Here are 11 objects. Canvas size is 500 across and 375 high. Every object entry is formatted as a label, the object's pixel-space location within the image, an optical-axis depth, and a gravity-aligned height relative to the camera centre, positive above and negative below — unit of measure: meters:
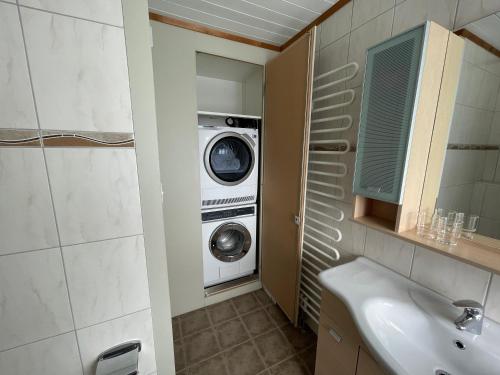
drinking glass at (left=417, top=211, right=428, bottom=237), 0.93 -0.32
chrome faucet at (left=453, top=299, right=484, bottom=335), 0.74 -0.60
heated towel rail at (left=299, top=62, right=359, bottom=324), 1.34 -0.36
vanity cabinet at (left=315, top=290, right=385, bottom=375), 0.86 -0.89
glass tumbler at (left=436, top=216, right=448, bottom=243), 0.86 -0.32
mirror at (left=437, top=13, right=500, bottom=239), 0.80 +0.08
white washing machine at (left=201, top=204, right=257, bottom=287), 1.95 -0.95
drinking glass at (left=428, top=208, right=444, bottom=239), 0.88 -0.31
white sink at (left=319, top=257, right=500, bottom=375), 0.70 -0.67
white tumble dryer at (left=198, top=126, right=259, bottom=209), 1.80 -0.15
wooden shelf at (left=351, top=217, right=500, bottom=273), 0.70 -0.37
